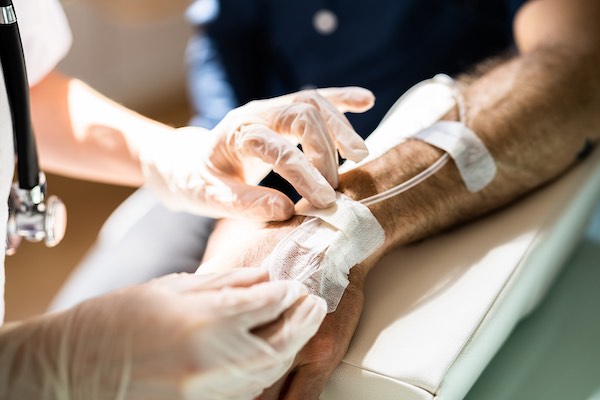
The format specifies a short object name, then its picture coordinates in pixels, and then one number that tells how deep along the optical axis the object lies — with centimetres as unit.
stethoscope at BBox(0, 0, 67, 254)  93
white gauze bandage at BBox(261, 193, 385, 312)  93
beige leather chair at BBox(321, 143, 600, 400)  91
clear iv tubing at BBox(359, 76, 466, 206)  106
